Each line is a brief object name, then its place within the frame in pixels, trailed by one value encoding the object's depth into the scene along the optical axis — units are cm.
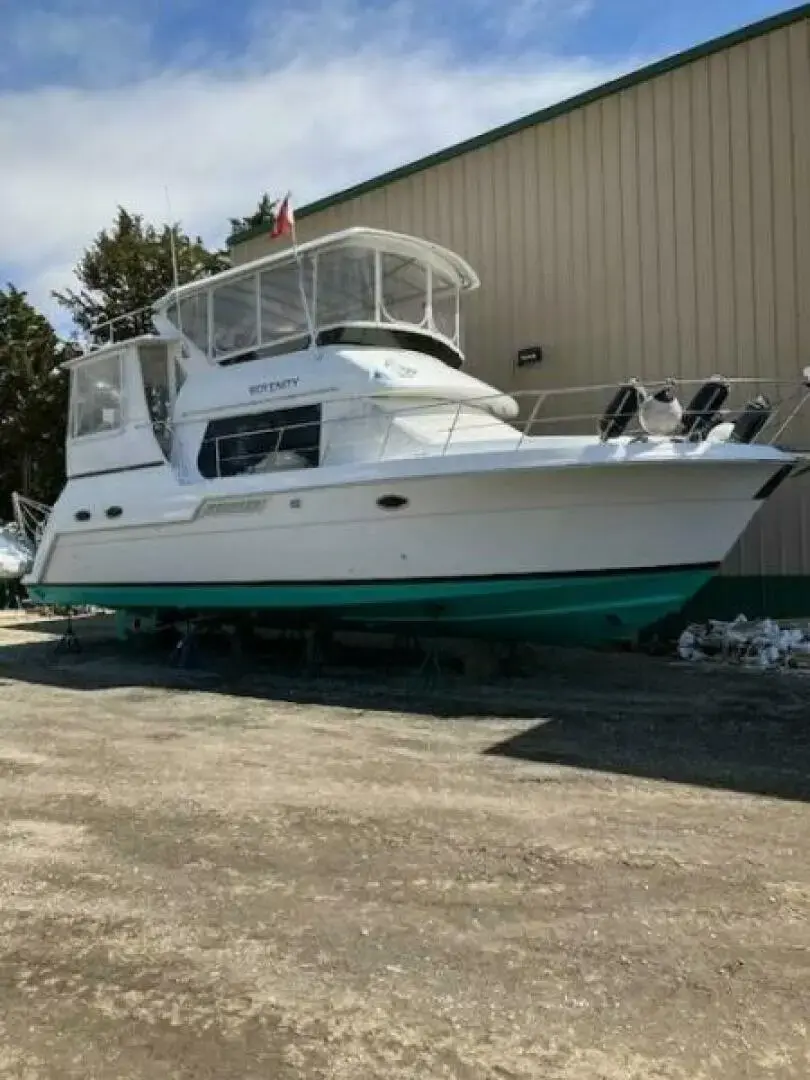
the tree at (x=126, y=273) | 2408
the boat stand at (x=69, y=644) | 1045
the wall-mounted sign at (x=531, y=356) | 1102
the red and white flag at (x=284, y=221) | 939
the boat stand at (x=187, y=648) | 915
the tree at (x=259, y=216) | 2977
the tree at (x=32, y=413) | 2341
